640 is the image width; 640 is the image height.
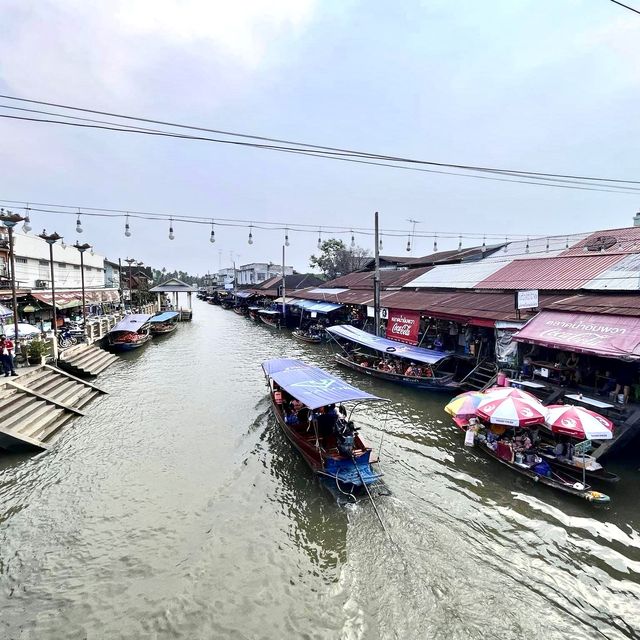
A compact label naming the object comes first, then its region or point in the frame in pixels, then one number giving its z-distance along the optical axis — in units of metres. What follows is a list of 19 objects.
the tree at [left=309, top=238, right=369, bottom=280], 59.09
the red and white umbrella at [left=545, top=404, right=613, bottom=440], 8.73
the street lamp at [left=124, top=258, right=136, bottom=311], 52.59
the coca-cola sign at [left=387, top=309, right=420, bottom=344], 21.52
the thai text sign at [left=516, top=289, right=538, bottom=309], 14.38
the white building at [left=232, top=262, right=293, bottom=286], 90.25
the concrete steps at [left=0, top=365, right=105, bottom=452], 11.51
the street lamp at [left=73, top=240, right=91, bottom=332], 22.17
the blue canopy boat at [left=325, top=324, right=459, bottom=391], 17.41
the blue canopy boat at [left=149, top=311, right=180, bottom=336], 37.03
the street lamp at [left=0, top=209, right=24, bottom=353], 13.14
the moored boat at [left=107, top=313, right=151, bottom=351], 27.94
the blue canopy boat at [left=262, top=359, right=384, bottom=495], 9.52
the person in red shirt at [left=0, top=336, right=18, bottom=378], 13.49
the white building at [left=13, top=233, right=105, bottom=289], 28.26
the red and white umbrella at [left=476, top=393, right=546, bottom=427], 9.52
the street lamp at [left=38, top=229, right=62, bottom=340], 17.60
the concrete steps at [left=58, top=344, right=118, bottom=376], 19.03
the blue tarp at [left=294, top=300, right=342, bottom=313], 31.33
